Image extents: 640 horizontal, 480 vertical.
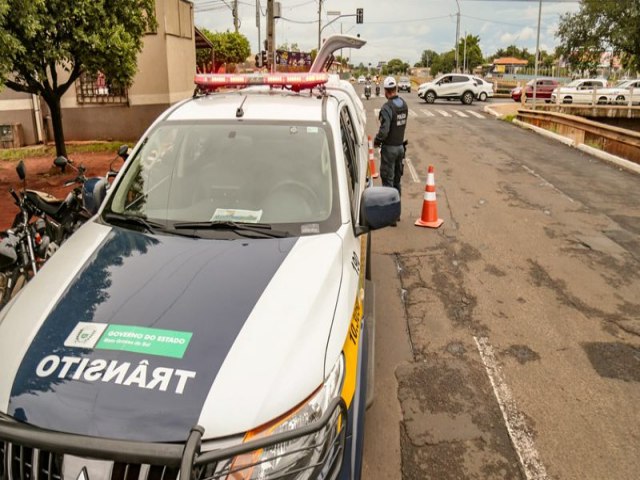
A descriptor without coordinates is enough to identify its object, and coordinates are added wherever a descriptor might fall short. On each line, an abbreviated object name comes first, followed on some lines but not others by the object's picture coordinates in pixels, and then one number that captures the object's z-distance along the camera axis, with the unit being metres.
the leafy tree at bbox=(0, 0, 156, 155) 9.44
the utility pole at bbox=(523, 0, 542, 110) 25.46
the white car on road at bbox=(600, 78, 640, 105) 35.77
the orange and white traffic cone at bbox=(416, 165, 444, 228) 8.49
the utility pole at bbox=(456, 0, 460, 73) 59.66
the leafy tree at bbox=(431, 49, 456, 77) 101.94
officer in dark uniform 8.33
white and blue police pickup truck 2.02
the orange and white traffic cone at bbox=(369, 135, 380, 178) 11.32
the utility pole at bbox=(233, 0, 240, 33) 42.31
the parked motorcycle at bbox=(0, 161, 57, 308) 4.61
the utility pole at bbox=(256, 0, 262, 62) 33.81
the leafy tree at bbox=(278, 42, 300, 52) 91.17
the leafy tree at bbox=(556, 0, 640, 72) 40.38
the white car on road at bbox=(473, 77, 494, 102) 37.28
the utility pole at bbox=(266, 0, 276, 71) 21.53
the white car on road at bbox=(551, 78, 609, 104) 36.59
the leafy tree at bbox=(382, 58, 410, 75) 149.39
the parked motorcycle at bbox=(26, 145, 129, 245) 5.52
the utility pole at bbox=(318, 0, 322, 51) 61.09
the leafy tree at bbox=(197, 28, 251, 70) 51.06
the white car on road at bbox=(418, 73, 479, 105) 36.31
